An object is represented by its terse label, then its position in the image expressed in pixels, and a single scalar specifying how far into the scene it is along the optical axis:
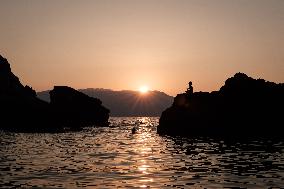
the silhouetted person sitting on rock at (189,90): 95.00
